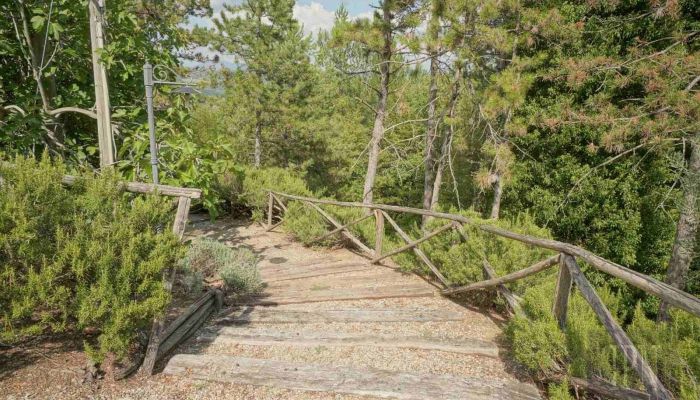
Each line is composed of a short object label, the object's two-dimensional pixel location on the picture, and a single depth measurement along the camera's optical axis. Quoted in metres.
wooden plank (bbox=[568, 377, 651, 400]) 1.94
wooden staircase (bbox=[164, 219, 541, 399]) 2.54
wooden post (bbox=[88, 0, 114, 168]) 3.55
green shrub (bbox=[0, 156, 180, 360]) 2.25
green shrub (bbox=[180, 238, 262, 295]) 4.80
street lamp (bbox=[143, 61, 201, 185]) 3.64
